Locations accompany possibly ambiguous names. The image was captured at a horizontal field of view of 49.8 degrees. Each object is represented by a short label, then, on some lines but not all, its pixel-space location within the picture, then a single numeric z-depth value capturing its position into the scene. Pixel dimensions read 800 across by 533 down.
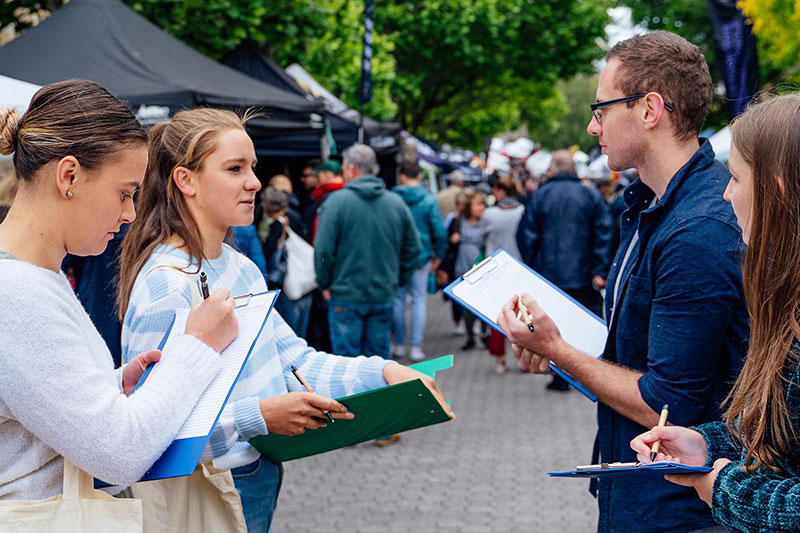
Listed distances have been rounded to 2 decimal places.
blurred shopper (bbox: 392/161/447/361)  9.77
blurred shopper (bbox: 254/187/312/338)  7.94
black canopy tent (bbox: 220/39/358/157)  10.41
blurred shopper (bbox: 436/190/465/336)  11.25
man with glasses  2.26
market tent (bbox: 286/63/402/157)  10.75
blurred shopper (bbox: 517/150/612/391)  8.53
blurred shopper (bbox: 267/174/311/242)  8.68
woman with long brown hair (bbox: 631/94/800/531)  1.67
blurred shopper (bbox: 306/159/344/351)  8.73
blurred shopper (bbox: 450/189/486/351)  10.96
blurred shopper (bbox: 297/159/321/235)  9.60
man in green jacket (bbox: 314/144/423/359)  7.10
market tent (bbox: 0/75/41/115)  4.81
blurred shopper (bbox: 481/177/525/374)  10.32
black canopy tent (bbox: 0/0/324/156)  6.66
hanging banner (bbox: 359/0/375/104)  10.57
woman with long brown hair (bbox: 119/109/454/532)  2.49
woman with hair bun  1.60
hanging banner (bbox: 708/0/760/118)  7.32
